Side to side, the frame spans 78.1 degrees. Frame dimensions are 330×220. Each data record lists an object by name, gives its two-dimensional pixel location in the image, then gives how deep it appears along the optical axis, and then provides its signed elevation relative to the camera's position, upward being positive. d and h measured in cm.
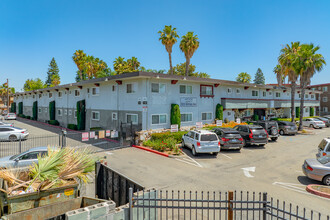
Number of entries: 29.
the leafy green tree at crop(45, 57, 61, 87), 10038 +1697
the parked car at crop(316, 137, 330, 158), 1203 -248
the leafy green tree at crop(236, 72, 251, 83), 6762 +1009
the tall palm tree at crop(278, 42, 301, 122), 2958 +673
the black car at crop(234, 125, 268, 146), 1841 -266
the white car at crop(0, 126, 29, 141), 2136 -307
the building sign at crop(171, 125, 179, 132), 2038 -224
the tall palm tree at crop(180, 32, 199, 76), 3913 +1187
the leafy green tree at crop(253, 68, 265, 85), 10744 +1564
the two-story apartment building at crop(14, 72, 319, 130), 2077 +85
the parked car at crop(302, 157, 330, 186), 977 -308
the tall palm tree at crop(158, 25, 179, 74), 4069 +1385
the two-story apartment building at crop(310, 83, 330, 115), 5938 +268
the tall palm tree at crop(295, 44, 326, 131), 2752 +622
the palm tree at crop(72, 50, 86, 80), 5156 +1193
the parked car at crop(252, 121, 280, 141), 2148 -232
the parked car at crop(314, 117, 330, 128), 3506 -243
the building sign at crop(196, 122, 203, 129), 2245 -211
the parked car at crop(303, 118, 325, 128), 3253 -258
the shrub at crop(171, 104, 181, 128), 2186 -90
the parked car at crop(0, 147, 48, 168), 1086 -299
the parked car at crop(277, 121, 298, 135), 2566 -270
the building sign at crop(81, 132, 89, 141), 1605 -250
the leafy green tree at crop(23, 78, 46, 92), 7332 +784
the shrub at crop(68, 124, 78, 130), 2944 -318
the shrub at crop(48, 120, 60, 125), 3528 -303
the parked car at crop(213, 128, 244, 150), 1666 -278
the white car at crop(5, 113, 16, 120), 4455 -262
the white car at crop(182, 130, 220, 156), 1499 -273
